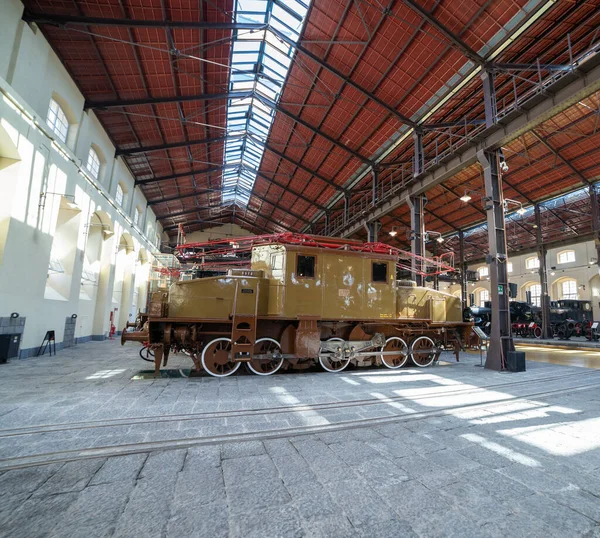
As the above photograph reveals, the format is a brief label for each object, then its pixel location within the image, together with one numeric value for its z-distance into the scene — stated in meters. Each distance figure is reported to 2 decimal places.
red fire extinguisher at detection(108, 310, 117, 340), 15.63
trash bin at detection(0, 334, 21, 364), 7.29
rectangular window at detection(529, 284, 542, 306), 29.26
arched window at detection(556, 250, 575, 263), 27.14
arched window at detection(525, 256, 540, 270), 29.38
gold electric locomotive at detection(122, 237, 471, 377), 6.27
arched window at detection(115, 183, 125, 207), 16.03
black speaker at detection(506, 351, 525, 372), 7.77
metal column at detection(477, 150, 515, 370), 8.09
